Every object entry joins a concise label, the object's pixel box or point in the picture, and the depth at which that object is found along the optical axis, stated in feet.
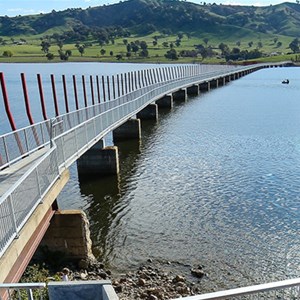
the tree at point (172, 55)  627.46
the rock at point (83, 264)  47.03
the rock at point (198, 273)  46.39
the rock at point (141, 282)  43.87
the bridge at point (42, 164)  28.84
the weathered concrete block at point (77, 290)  19.57
